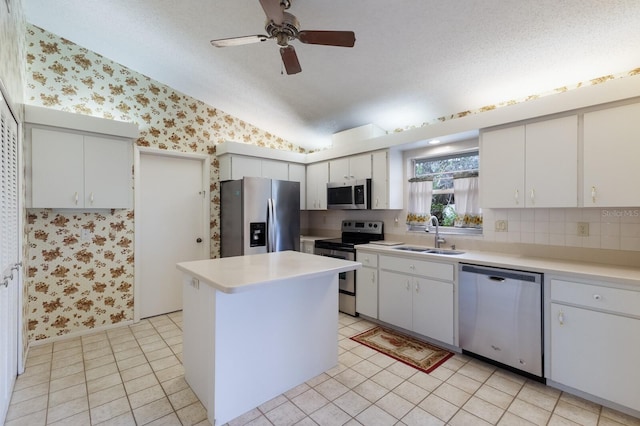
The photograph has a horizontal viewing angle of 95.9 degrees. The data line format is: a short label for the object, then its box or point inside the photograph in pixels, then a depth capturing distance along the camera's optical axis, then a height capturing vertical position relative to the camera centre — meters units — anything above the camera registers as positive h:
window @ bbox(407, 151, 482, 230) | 3.26 +0.26
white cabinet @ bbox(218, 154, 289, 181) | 3.93 +0.66
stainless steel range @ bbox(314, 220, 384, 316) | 3.64 -0.43
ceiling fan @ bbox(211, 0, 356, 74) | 1.88 +1.25
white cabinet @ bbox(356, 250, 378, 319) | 3.34 -0.85
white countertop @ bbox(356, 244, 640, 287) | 1.92 -0.41
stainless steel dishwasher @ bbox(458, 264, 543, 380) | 2.22 -0.85
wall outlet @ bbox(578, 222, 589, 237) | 2.50 -0.14
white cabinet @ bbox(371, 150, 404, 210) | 3.65 +0.42
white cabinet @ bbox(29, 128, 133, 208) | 2.72 +0.44
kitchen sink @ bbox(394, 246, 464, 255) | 3.03 -0.41
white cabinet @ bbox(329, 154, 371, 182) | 3.86 +0.64
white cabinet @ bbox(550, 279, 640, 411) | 1.84 -0.87
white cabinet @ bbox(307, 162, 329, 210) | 4.45 +0.45
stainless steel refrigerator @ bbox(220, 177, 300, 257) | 3.66 -0.04
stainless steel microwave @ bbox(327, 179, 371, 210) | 3.83 +0.26
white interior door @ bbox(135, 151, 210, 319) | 3.61 -0.14
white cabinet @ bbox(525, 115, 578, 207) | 2.32 +0.42
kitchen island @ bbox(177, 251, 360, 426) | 1.79 -0.81
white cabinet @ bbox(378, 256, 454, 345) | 2.73 -0.85
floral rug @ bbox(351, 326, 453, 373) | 2.55 -1.32
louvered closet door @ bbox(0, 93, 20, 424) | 1.76 -0.29
